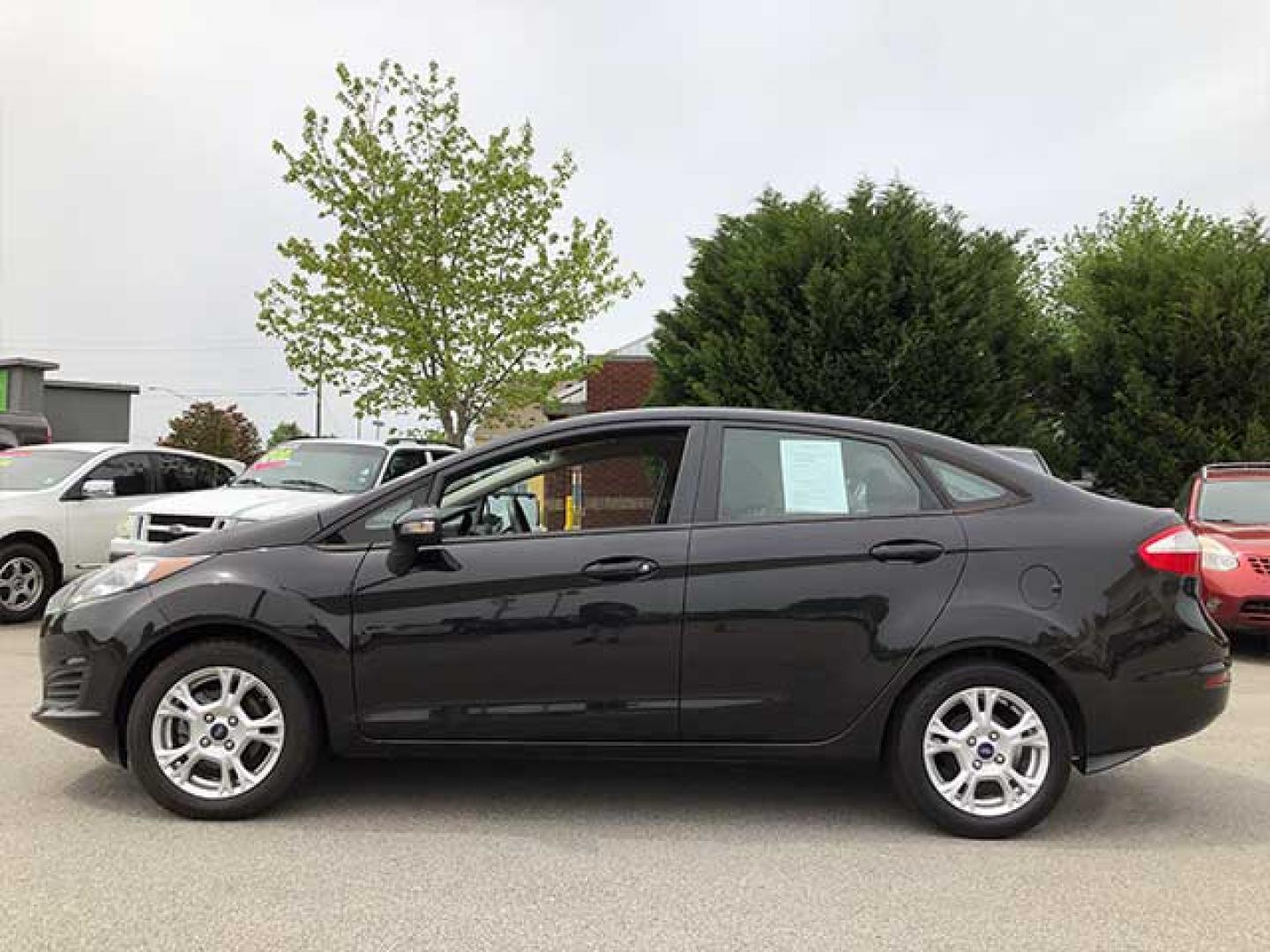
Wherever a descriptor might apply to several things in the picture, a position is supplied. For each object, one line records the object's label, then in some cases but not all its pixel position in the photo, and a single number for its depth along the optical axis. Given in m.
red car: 8.07
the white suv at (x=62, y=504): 9.19
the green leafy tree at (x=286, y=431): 87.04
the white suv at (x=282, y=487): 8.18
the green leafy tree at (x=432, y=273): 18.55
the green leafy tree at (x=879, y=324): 13.62
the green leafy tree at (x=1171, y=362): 14.15
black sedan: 3.97
